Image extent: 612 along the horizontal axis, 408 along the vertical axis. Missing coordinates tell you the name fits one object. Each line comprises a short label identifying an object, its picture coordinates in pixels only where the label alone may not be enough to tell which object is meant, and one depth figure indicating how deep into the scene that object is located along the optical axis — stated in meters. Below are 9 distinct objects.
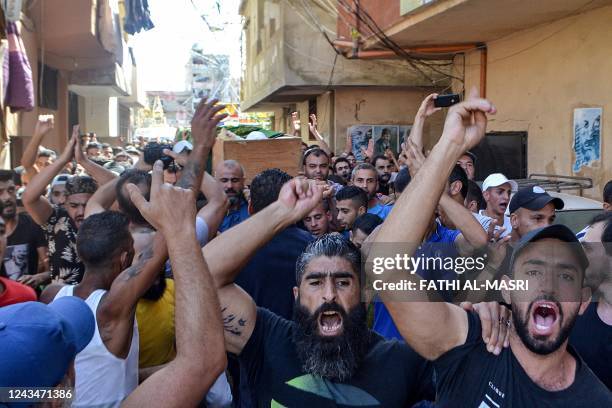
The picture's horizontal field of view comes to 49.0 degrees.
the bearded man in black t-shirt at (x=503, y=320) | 2.17
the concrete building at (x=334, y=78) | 16.84
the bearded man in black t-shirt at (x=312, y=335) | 2.56
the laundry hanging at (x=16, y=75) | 11.17
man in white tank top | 2.73
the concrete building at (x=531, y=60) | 9.51
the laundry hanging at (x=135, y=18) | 19.34
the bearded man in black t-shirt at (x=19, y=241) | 4.94
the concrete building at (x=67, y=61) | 13.96
